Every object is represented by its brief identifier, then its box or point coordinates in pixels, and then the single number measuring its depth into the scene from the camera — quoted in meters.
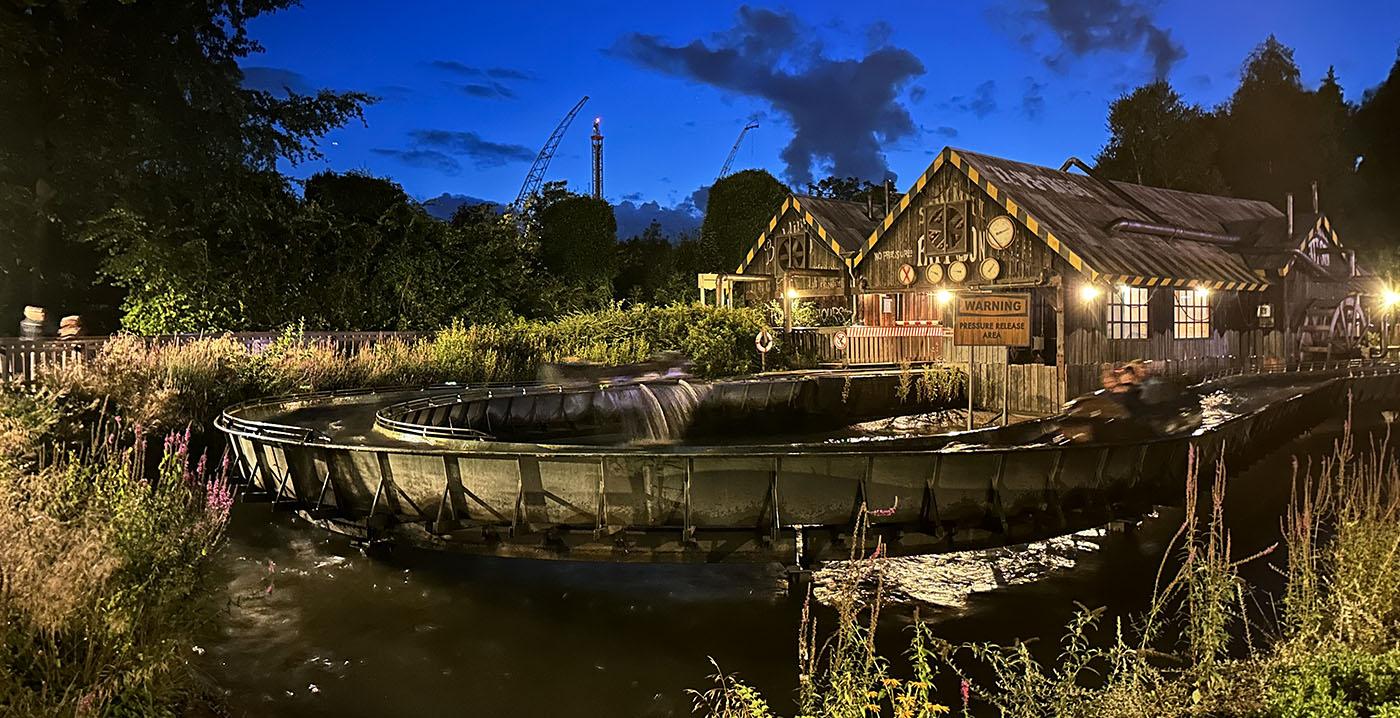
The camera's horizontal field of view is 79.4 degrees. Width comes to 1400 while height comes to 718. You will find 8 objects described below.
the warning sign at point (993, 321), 14.18
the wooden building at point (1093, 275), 18.44
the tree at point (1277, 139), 48.41
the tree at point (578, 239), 33.09
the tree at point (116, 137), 20.70
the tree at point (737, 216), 38.94
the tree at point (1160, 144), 48.22
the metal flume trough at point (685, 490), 8.66
